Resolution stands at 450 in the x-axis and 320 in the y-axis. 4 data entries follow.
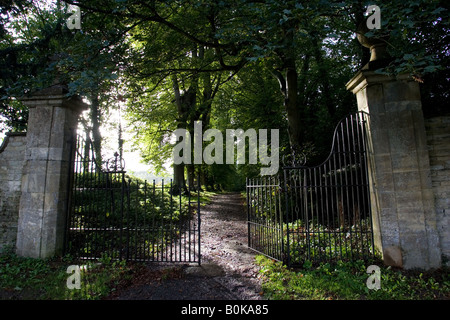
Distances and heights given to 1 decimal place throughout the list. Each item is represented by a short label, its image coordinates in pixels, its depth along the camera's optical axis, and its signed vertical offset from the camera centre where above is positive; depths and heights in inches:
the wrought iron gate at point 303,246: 212.5 -59.2
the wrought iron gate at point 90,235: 230.4 -47.4
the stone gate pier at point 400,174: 194.1 +7.1
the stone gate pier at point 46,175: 222.7 +14.2
